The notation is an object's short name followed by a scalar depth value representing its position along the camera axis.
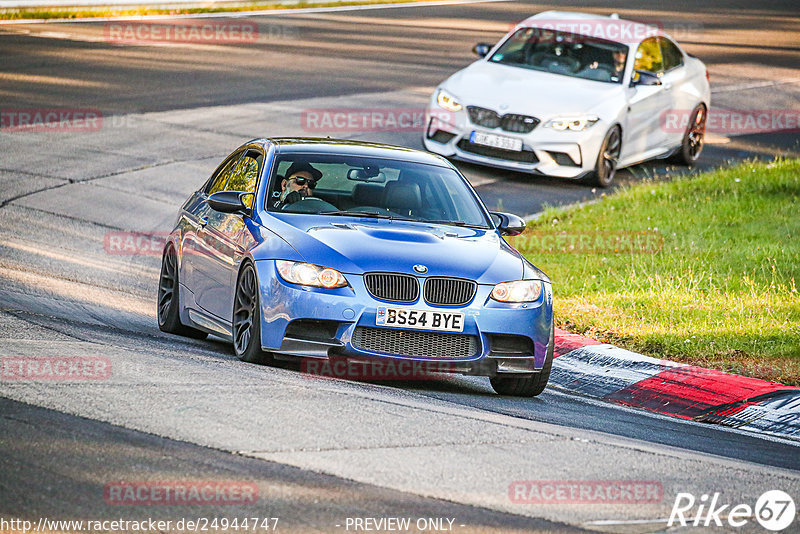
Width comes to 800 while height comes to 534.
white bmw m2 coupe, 33.97
